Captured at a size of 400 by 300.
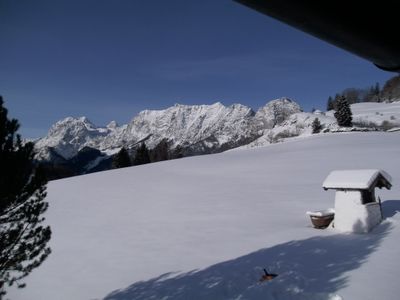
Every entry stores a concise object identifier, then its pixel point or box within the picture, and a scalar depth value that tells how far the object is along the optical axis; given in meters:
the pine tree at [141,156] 53.19
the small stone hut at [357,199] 8.41
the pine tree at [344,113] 54.81
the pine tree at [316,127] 55.96
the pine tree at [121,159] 49.31
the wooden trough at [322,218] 9.34
